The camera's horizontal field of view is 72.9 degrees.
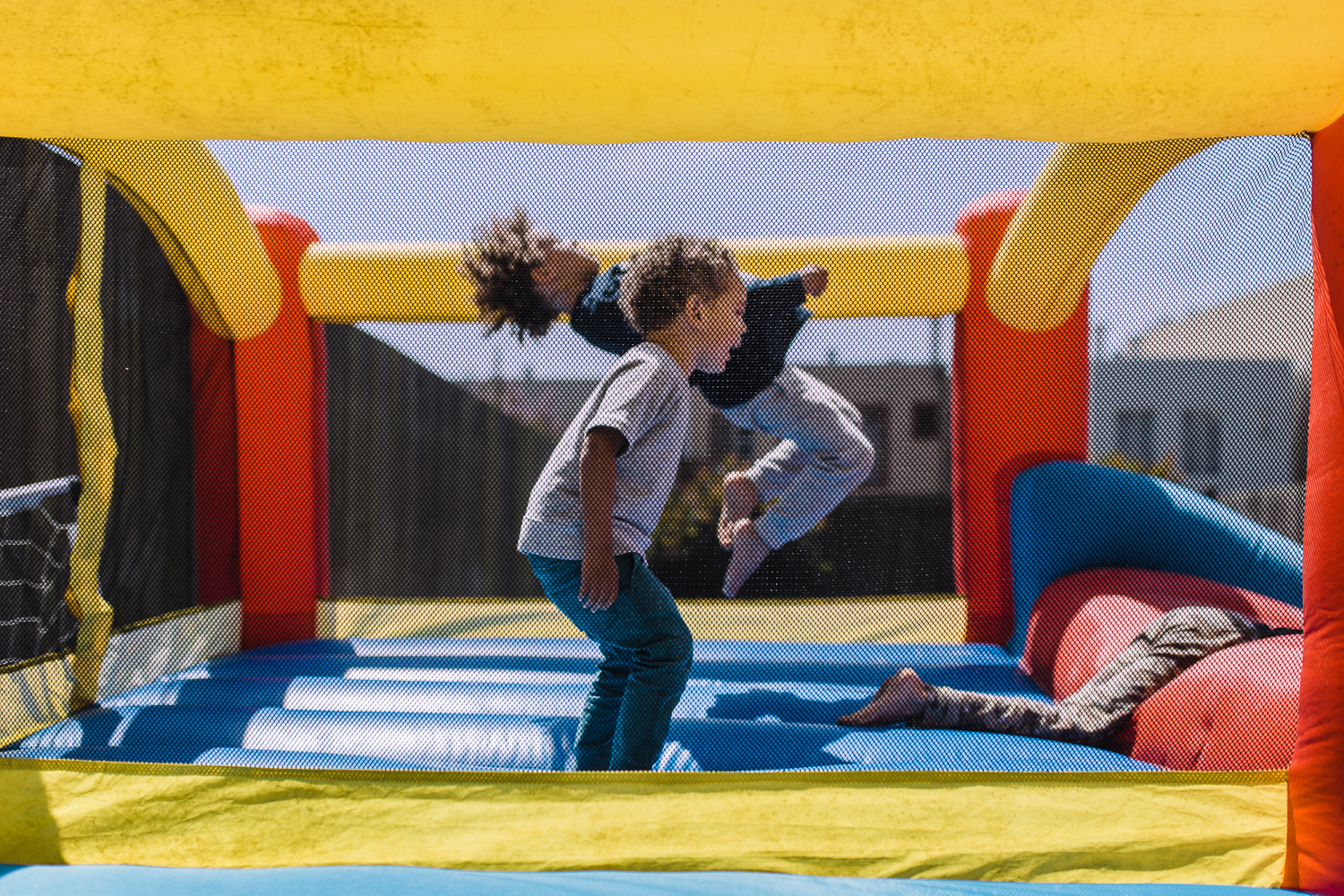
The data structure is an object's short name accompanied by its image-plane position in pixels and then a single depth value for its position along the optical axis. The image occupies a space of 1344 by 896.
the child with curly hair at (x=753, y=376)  1.71
